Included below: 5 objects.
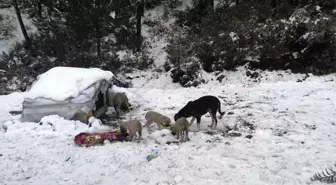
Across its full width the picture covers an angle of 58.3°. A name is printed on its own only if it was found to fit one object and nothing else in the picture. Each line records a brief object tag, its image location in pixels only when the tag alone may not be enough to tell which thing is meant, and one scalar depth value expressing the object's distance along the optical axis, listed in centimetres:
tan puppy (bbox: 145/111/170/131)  809
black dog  779
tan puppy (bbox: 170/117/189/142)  722
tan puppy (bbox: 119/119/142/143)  732
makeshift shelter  857
